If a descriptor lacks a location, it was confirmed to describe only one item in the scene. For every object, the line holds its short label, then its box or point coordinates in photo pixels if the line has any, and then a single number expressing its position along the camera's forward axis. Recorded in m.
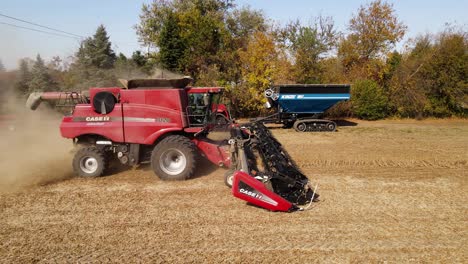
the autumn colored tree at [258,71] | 21.70
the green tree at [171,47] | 23.58
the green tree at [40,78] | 15.70
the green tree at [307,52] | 23.02
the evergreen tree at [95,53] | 27.59
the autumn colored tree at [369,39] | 24.34
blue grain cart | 15.75
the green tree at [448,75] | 20.89
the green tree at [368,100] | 21.03
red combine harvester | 7.43
